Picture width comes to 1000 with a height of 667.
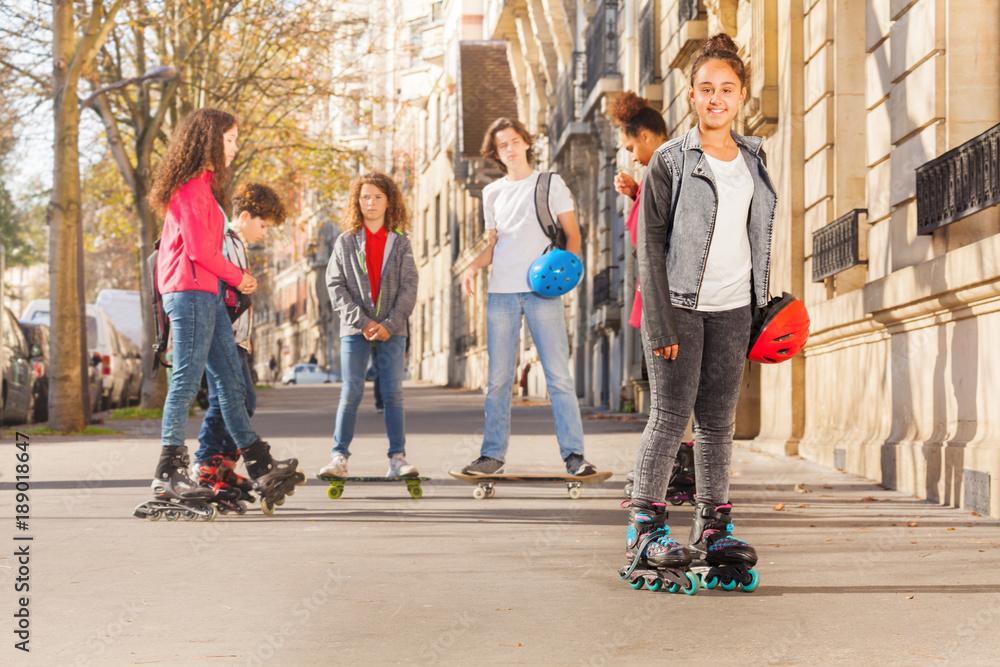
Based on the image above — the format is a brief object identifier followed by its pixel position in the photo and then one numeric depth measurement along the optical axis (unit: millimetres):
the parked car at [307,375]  68750
